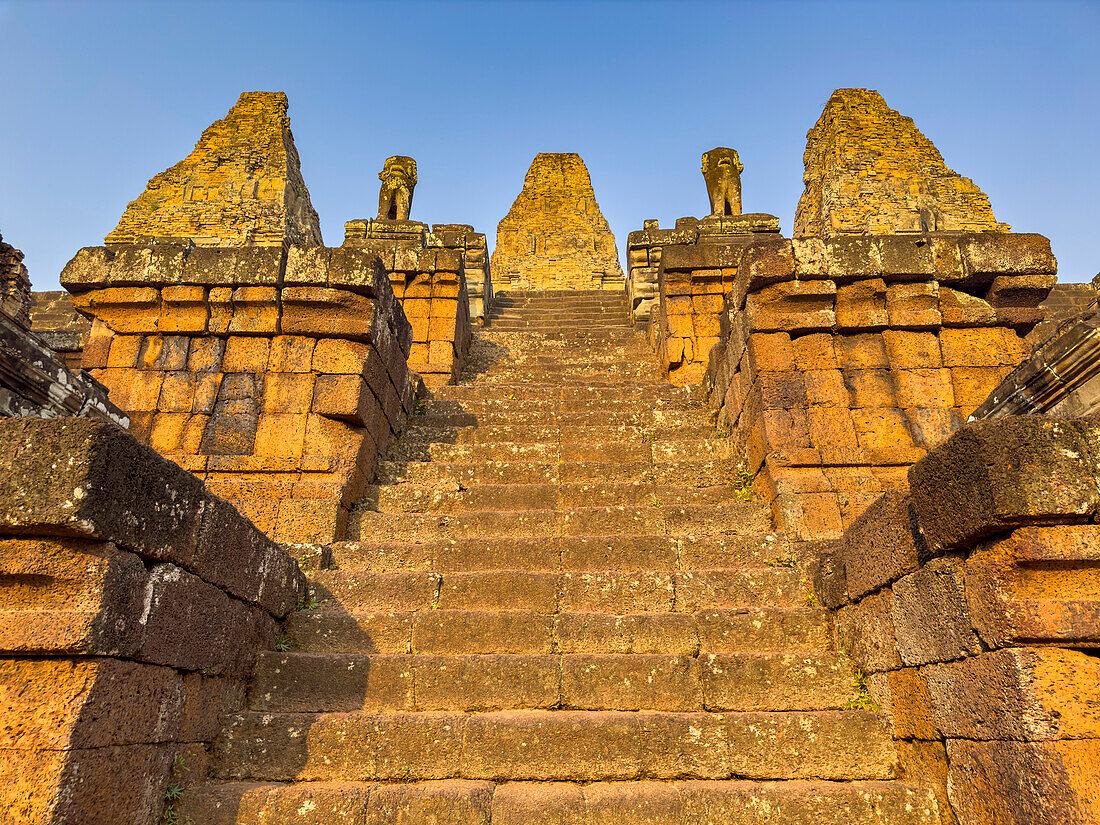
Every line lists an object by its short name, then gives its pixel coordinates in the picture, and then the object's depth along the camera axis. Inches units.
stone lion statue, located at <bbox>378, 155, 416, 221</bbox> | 563.5
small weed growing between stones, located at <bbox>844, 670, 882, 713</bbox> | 130.1
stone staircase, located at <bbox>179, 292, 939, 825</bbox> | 109.8
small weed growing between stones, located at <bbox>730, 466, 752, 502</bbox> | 213.9
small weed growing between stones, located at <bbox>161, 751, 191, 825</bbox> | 104.7
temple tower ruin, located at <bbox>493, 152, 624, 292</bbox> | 994.7
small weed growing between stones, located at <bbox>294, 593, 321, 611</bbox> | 158.9
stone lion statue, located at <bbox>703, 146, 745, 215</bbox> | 520.1
